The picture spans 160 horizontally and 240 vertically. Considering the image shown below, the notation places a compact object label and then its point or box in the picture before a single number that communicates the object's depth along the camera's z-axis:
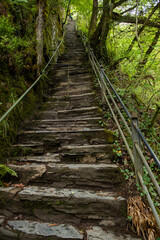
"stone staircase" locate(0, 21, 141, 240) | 1.87
